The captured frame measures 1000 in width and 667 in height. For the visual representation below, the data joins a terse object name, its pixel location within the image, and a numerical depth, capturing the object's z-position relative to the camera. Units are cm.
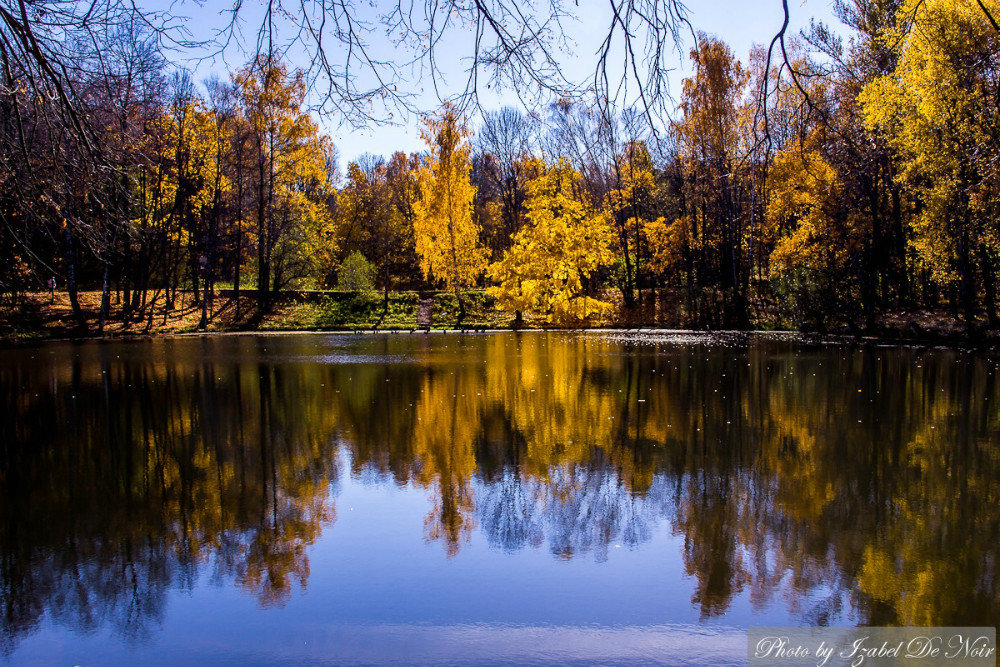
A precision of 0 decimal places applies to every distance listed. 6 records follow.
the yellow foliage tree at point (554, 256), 3100
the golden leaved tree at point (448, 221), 3485
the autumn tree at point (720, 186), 3031
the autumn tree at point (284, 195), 3475
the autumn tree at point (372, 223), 5141
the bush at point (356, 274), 3859
